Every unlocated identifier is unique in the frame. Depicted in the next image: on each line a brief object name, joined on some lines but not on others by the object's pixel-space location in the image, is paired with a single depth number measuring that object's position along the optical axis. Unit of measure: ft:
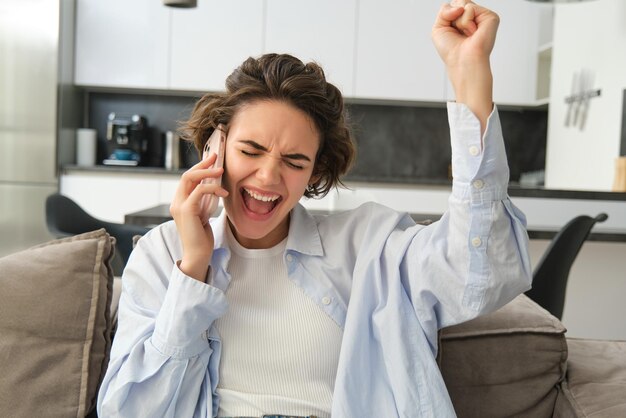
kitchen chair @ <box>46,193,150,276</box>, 9.06
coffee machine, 17.89
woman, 3.84
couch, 4.77
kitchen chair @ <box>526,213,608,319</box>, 7.75
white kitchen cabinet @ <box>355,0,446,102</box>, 17.40
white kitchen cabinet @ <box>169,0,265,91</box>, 17.44
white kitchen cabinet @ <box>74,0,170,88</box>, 17.54
